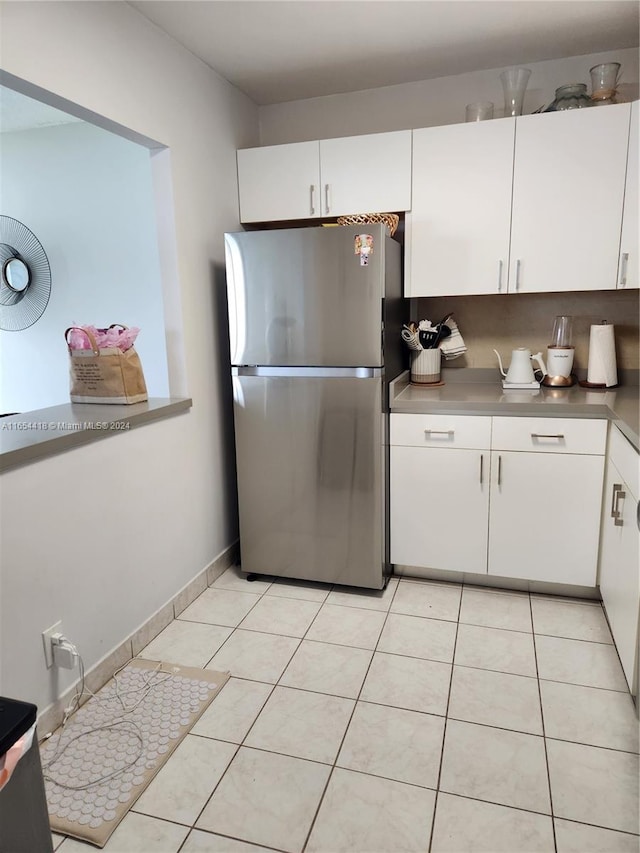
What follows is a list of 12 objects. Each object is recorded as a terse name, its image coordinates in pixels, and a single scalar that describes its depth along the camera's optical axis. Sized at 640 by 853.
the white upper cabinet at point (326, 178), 2.50
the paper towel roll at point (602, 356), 2.52
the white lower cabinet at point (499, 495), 2.29
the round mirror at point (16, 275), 3.35
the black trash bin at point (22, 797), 0.86
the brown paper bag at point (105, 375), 2.12
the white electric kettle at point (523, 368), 2.59
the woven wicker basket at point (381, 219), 2.53
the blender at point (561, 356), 2.60
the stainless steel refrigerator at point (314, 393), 2.30
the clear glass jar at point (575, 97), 2.32
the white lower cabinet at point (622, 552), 1.72
